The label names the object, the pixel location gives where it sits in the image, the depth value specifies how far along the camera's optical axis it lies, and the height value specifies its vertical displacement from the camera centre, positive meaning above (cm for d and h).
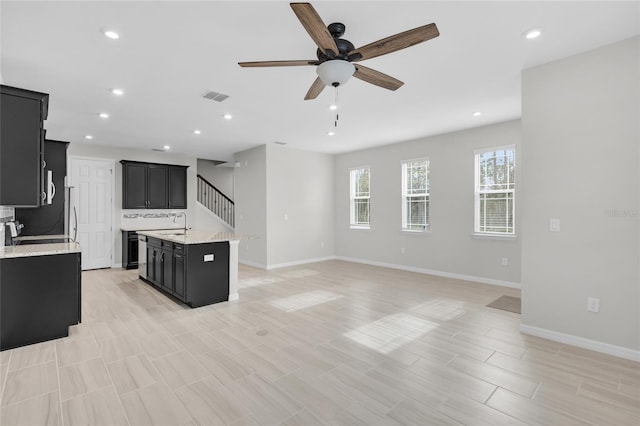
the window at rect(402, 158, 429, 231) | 662 +40
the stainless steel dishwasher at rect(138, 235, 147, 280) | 560 -81
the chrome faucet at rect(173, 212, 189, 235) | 798 -6
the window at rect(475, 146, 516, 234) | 541 +42
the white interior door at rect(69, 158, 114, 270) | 677 +10
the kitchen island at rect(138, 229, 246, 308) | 420 -77
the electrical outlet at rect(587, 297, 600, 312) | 296 -88
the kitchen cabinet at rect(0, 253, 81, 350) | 297 -86
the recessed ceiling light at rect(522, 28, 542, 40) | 262 +155
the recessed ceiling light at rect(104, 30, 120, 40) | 259 +151
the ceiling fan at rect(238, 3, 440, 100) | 199 +120
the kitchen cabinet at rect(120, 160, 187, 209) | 722 +66
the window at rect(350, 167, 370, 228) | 789 +41
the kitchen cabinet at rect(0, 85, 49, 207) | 295 +64
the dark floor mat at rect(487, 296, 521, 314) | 420 -130
